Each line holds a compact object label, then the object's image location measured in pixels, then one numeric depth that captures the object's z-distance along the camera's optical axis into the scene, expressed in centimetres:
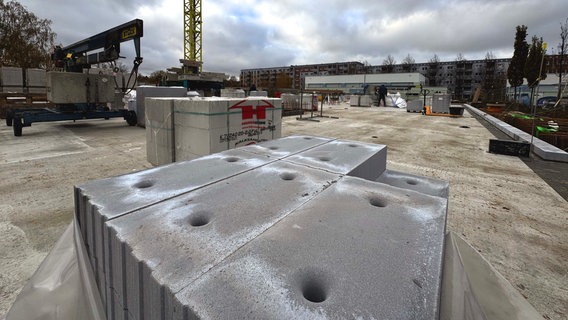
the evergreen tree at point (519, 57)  2509
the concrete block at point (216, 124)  382
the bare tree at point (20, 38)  1928
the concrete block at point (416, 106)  2044
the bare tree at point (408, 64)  7600
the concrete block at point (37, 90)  1498
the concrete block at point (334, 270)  82
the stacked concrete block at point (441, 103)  1797
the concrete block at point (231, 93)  1888
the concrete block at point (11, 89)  1425
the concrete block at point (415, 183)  223
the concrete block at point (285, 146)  261
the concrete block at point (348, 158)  219
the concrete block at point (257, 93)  2049
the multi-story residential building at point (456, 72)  4842
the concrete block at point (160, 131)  429
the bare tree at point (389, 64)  7750
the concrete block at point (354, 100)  2636
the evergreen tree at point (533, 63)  2410
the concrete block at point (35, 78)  1484
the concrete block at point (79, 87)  859
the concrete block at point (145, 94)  1000
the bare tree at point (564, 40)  2597
